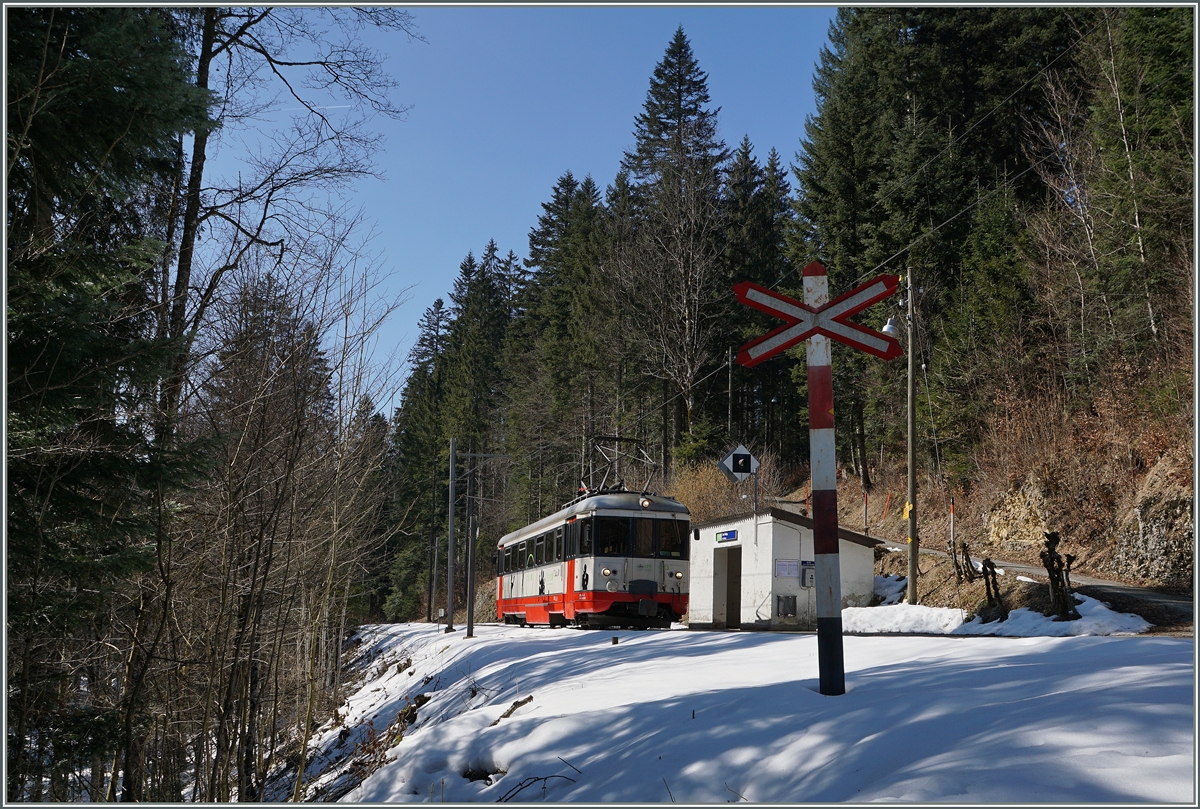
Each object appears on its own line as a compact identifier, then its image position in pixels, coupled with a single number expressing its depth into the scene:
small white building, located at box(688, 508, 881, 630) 18.02
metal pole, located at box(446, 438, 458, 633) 23.09
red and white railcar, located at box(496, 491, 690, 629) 19.11
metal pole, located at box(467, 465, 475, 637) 19.06
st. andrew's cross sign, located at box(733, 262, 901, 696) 5.82
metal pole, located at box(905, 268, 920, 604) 19.03
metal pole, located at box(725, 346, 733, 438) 35.81
